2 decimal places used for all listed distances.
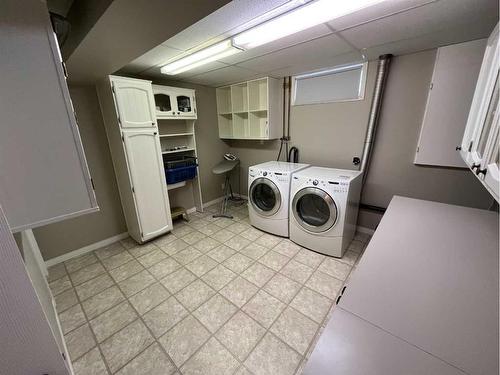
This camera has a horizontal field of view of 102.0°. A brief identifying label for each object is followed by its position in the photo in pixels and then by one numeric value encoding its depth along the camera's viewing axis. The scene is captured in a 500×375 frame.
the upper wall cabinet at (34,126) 0.70
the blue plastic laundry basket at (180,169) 2.97
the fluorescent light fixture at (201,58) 1.84
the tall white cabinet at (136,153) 2.25
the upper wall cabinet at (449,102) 1.88
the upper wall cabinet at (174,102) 2.78
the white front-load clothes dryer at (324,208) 2.22
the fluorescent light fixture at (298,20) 1.23
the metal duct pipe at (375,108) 2.24
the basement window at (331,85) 2.55
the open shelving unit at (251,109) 3.16
